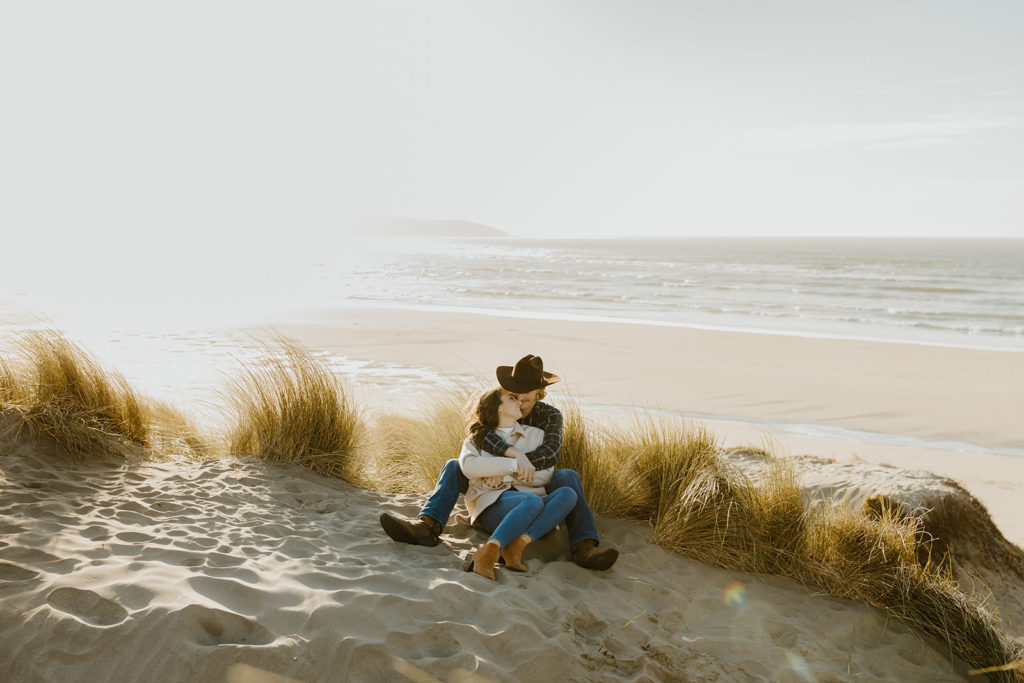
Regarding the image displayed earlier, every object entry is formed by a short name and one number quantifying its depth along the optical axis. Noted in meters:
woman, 4.02
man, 4.11
